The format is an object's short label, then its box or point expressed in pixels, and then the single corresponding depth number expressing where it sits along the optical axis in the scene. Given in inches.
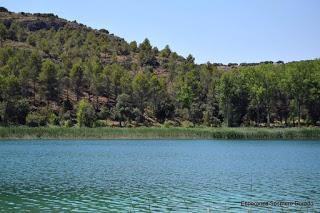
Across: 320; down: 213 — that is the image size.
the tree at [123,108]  4485.7
